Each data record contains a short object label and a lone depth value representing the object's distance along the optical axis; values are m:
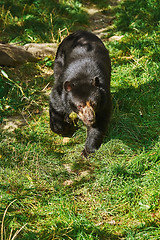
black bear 8.63
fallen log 13.39
